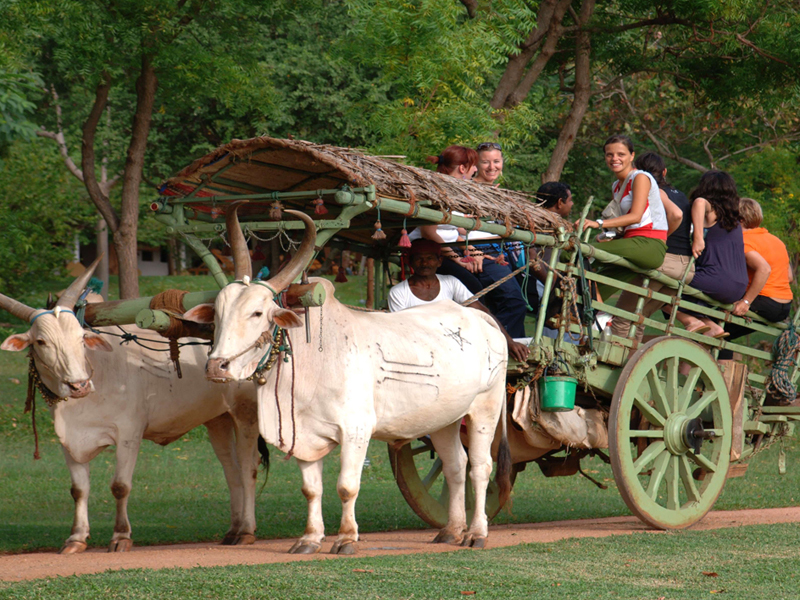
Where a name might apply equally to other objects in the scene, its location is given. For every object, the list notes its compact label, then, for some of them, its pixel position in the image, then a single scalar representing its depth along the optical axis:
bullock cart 14.16
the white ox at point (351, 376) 13.40
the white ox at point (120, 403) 14.58
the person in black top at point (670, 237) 18.00
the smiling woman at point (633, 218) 17.02
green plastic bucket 16.00
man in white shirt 16.80
